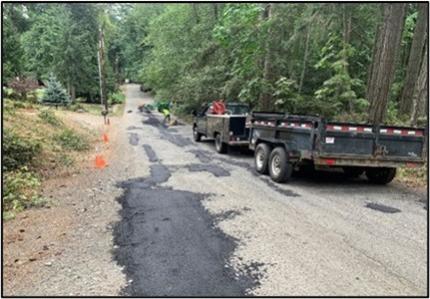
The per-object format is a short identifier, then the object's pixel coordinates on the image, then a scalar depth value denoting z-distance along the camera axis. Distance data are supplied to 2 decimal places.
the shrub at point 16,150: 10.20
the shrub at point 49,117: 19.41
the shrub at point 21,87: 29.62
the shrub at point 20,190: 8.01
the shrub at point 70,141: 15.85
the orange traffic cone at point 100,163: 12.58
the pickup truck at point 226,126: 15.13
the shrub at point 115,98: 56.56
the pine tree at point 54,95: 41.28
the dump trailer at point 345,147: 9.27
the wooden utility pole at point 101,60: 36.69
